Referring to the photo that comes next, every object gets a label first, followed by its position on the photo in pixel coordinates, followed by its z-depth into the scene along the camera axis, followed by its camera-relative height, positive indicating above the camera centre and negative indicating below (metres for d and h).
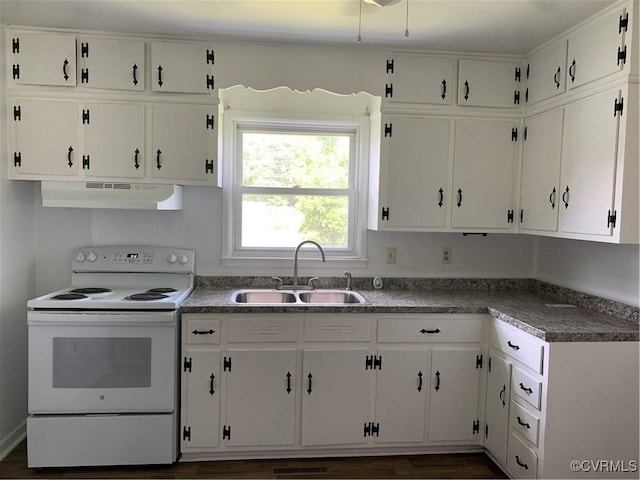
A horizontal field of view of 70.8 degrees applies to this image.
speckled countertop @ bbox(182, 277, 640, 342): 2.16 -0.50
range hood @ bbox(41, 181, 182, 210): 2.62 +0.09
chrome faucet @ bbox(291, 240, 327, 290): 3.01 -0.34
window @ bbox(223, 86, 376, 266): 3.16 +0.22
